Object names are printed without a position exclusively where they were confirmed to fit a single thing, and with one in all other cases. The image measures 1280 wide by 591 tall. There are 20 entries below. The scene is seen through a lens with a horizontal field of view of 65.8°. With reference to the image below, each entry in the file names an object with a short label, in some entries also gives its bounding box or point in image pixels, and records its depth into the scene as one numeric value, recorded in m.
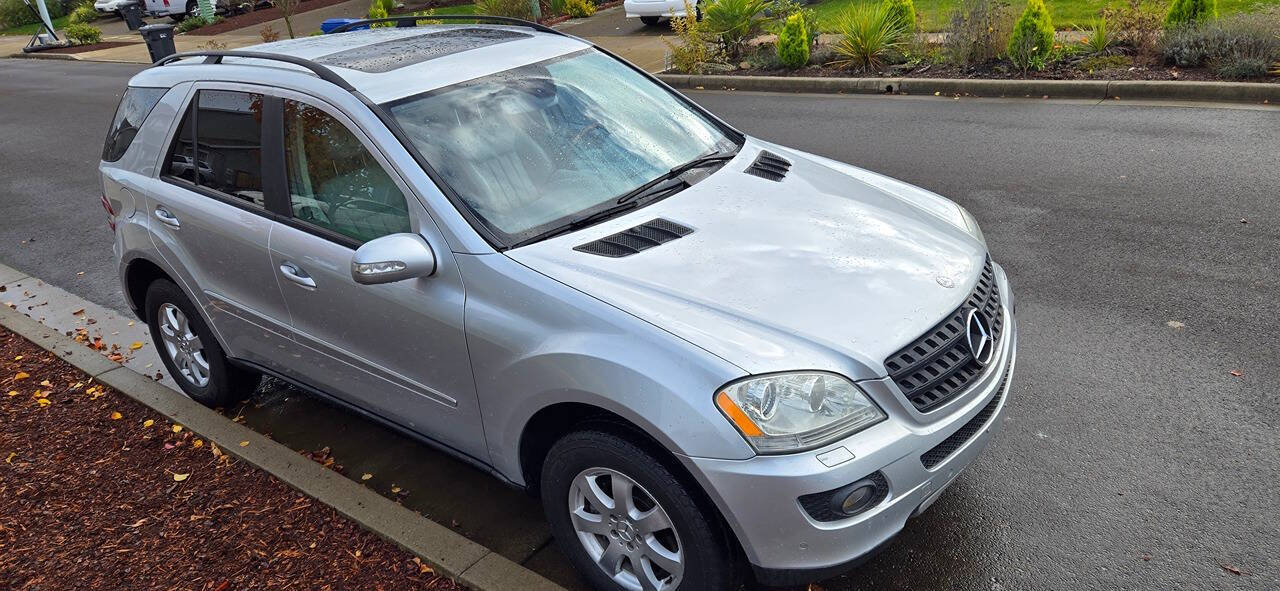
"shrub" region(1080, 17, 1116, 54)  11.36
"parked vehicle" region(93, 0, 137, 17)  35.28
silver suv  2.94
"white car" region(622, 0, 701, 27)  18.09
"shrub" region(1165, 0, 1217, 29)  11.04
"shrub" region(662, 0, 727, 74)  14.20
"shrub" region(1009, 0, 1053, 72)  11.13
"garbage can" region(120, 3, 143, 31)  26.92
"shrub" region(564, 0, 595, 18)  21.89
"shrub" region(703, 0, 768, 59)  14.16
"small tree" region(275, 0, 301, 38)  21.23
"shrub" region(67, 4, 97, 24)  34.62
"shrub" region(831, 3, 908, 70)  12.46
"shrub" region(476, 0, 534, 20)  22.03
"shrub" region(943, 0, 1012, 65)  11.66
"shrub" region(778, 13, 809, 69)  13.18
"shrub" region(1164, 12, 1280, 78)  9.91
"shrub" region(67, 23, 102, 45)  28.88
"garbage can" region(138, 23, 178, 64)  20.16
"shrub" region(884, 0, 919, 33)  12.92
